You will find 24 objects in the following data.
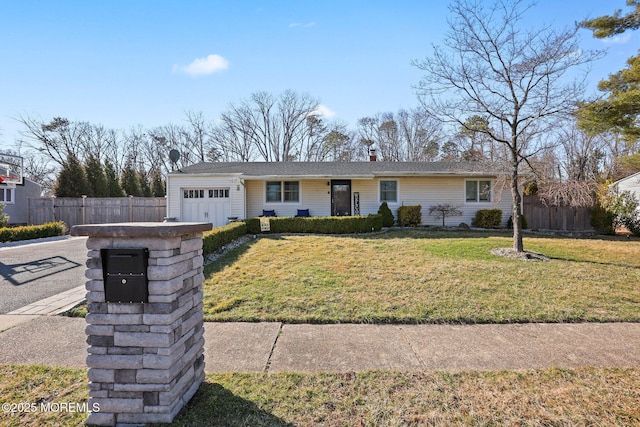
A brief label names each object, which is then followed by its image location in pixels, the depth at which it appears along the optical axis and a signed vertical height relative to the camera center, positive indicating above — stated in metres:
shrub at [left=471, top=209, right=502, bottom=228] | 14.10 -0.48
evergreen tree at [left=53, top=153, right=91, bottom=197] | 17.95 +1.95
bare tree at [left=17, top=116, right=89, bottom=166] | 28.67 +7.70
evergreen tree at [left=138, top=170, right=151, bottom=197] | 24.09 +2.09
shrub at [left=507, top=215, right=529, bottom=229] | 14.15 -0.73
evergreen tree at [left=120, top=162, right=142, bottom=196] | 23.16 +2.29
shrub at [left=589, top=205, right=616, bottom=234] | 13.49 -0.62
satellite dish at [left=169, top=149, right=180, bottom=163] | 15.53 +2.92
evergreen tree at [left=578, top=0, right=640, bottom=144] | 7.04 +2.62
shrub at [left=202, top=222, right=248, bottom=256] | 7.64 -0.72
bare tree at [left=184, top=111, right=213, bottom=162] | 33.72 +8.44
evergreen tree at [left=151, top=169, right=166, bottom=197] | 24.43 +2.05
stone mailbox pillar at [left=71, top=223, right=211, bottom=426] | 1.99 -0.80
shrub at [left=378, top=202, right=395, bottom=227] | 13.63 -0.27
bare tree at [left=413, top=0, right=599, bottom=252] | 7.80 +3.48
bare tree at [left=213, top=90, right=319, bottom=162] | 32.72 +9.10
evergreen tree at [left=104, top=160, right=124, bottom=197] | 21.00 +2.11
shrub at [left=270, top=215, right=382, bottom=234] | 12.30 -0.58
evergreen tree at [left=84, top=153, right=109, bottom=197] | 19.70 +2.35
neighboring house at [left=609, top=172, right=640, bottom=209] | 14.82 +1.07
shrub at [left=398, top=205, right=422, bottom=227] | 14.16 -0.29
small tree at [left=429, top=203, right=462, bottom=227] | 14.38 -0.12
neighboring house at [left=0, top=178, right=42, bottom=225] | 17.31 +0.87
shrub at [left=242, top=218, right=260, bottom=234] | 11.70 -0.55
